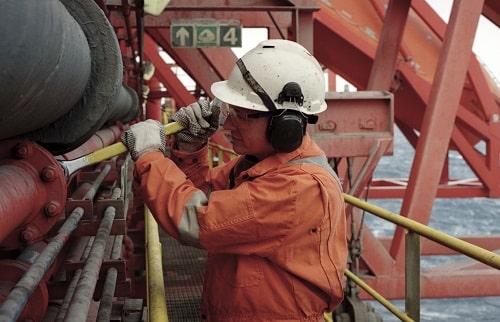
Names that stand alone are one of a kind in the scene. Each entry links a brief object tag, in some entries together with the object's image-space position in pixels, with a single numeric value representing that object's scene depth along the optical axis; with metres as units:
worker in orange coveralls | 2.00
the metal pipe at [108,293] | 2.07
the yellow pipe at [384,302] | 2.90
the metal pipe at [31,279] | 1.31
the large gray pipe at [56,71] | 1.03
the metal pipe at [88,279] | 1.55
